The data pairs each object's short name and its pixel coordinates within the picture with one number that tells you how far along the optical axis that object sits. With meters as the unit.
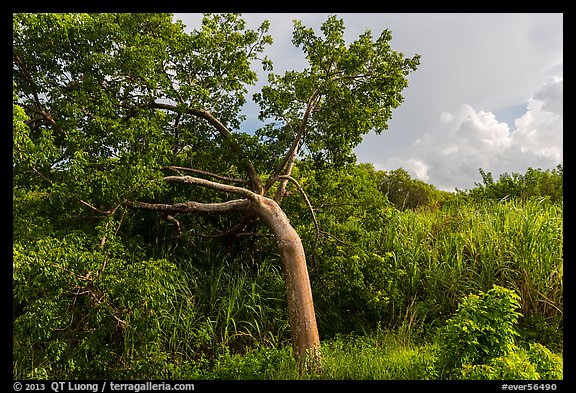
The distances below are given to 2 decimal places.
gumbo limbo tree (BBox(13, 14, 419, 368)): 4.79
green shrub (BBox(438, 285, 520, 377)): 3.75
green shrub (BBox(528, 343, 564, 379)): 3.79
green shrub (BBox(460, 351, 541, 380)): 3.44
